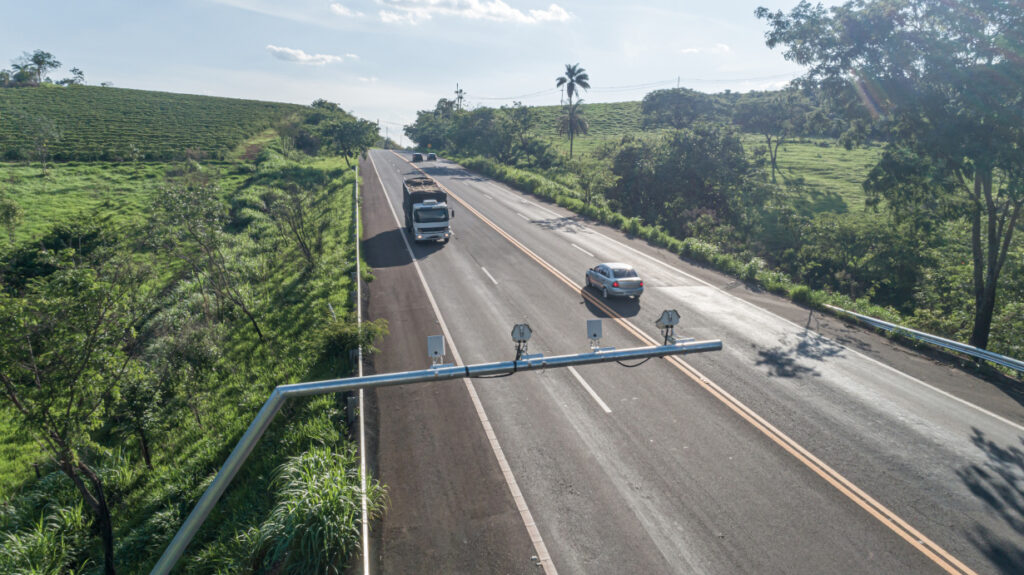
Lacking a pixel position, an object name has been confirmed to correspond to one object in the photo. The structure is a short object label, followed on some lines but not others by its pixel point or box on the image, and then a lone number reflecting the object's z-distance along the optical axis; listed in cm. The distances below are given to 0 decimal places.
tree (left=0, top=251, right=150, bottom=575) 903
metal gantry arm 663
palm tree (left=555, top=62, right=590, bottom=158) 6294
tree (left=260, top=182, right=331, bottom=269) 2870
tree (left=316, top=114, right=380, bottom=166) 6278
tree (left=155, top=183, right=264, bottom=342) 2084
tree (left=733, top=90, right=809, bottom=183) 8201
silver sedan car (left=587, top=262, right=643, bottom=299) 2108
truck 3012
